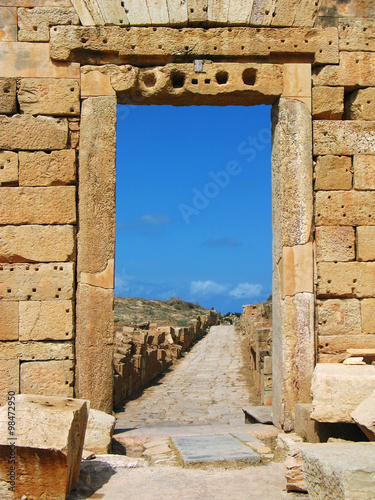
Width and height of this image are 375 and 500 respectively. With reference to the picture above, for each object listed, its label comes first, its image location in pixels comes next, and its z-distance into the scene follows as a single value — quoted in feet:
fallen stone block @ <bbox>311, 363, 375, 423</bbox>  16.79
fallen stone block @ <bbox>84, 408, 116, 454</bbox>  18.22
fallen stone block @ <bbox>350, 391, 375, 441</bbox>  15.05
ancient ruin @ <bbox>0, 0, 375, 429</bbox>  20.81
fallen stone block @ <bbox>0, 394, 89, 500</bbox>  13.08
